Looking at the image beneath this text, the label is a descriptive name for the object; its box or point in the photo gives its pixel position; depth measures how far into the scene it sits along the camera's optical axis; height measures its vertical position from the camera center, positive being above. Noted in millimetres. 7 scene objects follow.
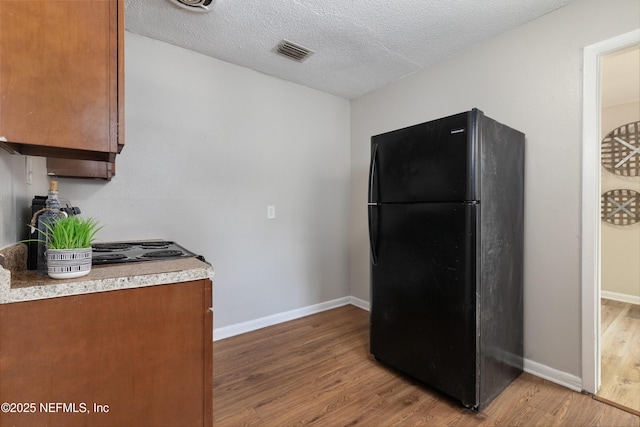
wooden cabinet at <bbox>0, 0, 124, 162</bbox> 825 +431
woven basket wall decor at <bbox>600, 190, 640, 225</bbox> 3422 +83
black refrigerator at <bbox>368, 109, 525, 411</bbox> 1587 -243
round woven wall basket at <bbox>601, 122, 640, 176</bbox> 3392 +783
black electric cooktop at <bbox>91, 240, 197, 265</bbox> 1250 -209
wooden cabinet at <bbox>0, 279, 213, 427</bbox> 799 -460
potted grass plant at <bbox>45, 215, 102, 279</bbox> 885 -116
